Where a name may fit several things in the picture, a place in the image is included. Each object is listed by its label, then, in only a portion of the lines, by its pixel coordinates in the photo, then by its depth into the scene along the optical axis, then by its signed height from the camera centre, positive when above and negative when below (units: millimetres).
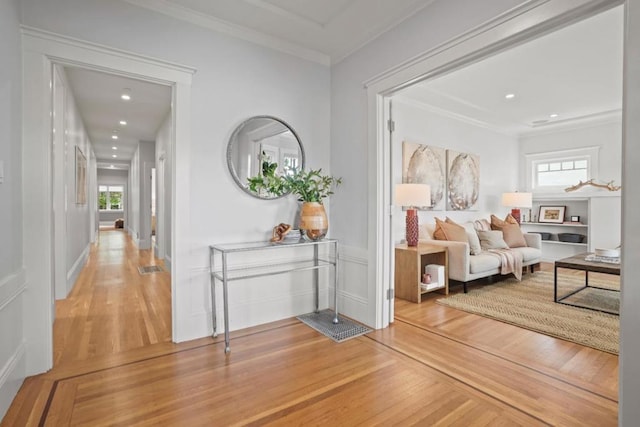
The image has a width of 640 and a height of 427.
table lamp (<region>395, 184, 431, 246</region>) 3963 +96
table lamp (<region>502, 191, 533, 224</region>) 5785 +142
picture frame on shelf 6047 -118
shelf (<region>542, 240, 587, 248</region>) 5744 -640
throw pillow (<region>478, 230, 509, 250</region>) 4691 -469
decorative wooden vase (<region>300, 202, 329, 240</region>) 2799 -108
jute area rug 2693 -1046
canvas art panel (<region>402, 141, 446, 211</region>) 4625 +595
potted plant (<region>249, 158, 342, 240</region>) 2814 +167
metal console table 2387 -546
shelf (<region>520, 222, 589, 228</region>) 5766 -306
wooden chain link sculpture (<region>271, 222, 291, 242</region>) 2785 -210
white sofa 3852 -670
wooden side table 3607 -715
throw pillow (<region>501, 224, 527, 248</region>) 4984 -439
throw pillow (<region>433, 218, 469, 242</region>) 4195 -322
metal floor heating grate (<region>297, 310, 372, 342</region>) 2668 -1048
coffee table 3214 -604
